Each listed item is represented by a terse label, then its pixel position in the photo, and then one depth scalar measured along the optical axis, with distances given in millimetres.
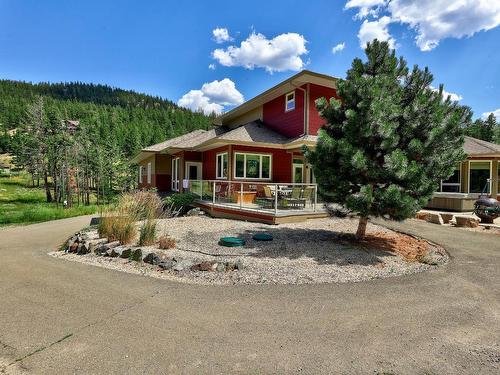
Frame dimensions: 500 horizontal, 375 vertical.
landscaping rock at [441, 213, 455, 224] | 11849
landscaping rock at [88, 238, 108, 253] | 7929
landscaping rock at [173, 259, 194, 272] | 5996
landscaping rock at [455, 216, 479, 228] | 10945
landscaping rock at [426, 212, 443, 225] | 11914
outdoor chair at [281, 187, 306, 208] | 11344
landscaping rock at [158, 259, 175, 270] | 6109
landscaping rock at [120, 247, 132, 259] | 6902
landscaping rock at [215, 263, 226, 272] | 5918
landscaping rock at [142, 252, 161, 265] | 6375
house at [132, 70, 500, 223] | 11633
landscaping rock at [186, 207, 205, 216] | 13750
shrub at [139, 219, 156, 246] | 7719
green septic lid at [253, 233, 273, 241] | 8375
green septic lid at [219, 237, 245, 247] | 7793
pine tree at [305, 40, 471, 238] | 6742
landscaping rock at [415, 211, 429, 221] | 12656
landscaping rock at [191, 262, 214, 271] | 5918
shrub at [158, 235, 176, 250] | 7500
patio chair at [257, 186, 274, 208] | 11981
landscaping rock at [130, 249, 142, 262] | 6716
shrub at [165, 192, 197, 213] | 14484
